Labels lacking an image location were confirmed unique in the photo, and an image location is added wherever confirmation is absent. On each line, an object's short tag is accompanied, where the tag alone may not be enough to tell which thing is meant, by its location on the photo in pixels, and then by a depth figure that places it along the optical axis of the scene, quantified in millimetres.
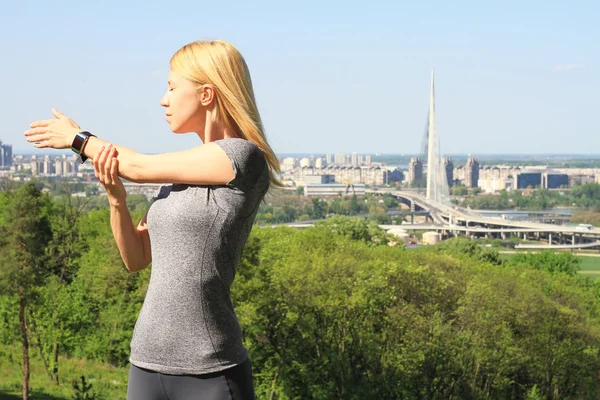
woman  1898
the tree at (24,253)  19750
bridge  112188
